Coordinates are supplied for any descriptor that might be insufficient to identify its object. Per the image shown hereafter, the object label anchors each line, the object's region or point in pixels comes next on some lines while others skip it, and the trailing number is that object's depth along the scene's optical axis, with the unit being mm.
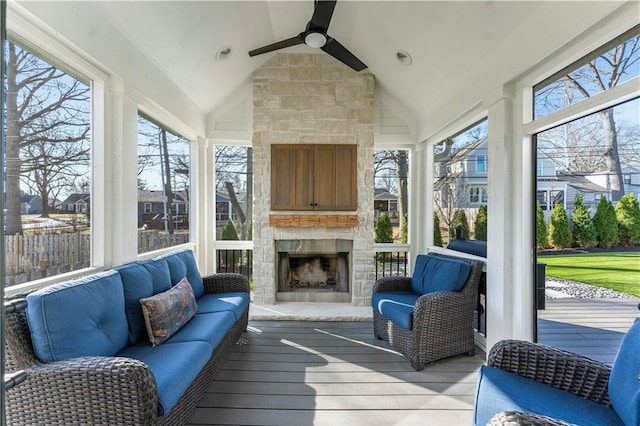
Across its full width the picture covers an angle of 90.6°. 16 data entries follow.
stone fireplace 4512
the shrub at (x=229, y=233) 4855
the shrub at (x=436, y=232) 4273
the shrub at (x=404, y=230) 4902
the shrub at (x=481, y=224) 3215
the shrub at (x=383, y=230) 4879
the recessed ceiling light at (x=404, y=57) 3516
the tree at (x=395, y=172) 4879
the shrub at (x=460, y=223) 3621
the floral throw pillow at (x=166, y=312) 2160
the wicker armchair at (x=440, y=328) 2811
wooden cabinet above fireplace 4492
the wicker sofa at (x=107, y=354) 1473
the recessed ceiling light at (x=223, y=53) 3581
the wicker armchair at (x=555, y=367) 1578
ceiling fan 2391
